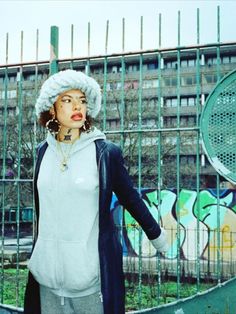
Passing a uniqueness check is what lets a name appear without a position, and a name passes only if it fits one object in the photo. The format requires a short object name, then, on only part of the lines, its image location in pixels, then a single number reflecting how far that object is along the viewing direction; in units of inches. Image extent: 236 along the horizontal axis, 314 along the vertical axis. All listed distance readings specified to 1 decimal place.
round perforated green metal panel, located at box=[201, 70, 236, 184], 95.3
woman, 65.6
